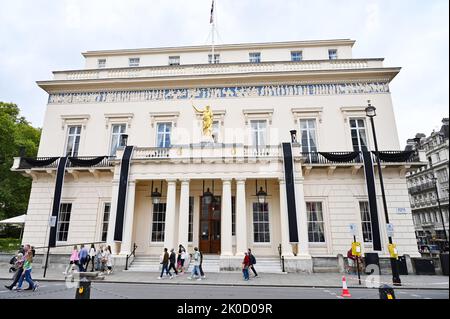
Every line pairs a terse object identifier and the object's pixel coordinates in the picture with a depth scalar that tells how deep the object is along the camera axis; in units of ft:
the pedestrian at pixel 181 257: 50.83
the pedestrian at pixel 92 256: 52.13
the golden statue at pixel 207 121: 61.55
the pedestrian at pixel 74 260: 49.62
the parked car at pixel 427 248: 77.20
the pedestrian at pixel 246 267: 44.04
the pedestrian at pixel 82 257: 49.95
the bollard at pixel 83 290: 13.47
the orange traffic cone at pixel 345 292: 31.42
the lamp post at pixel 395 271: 38.73
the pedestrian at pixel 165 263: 45.68
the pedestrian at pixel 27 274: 33.22
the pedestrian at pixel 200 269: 44.90
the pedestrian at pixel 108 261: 48.88
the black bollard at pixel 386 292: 14.23
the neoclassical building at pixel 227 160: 56.24
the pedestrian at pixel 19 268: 33.78
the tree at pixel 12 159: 83.16
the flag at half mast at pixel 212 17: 79.49
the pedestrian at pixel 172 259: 47.72
